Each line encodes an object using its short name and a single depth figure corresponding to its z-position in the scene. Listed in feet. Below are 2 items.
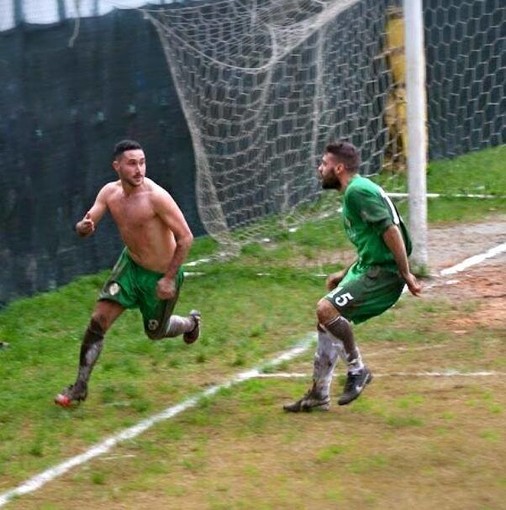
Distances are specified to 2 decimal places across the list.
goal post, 79.87
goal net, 92.02
